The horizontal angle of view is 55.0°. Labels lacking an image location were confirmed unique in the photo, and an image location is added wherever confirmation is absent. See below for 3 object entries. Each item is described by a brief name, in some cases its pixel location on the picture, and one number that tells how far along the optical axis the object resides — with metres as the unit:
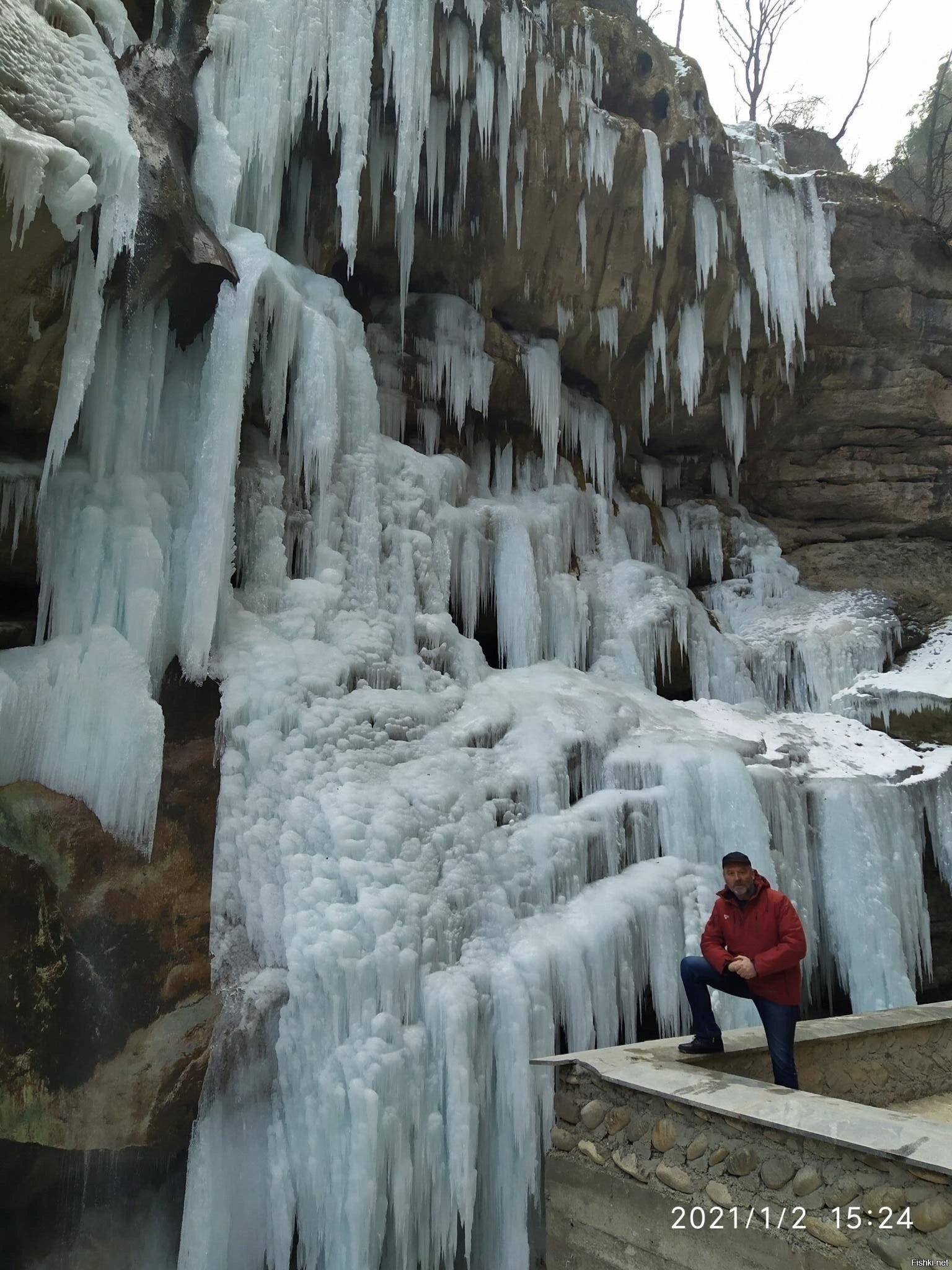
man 3.62
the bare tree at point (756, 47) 18.14
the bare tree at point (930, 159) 15.27
